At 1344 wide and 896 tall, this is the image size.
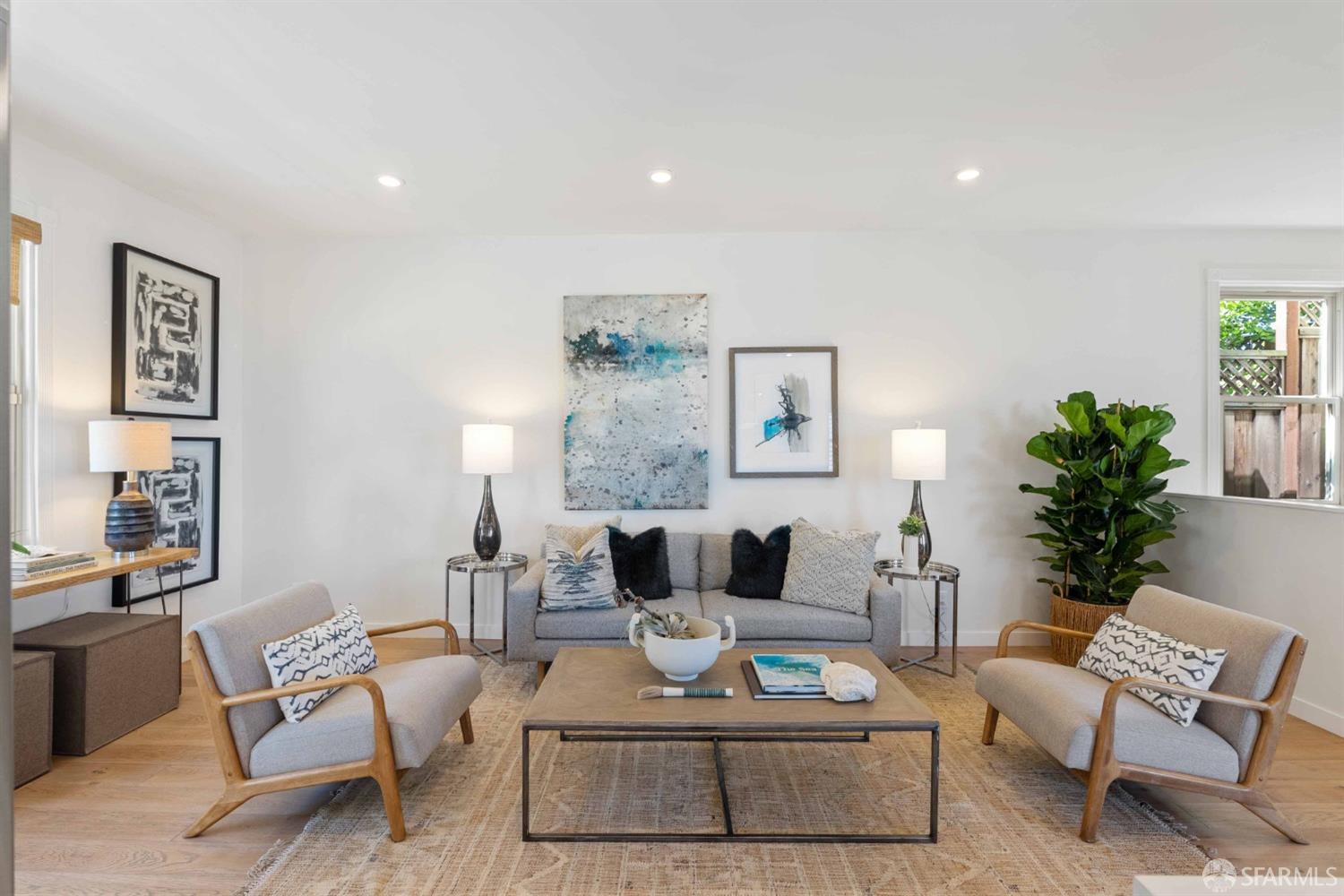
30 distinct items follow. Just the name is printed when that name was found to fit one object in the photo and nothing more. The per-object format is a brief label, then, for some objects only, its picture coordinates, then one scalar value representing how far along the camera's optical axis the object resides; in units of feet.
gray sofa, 11.03
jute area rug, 6.38
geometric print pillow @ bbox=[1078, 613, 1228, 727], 7.09
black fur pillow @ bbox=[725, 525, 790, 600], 12.10
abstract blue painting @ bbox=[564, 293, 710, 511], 13.83
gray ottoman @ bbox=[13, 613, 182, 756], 8.70
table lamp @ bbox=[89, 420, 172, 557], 9.51
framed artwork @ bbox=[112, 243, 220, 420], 10.98
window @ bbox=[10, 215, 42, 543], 9.47
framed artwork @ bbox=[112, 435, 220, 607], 11.53
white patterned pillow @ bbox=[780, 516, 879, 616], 11.39
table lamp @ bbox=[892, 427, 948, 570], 12.16
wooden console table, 7.93
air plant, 8.09
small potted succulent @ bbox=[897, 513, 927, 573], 12.10
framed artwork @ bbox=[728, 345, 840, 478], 13.83
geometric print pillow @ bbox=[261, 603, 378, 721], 7.08
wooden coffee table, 6.71
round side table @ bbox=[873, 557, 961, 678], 11.86
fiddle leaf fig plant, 11.71
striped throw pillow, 11.27
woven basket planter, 11.73
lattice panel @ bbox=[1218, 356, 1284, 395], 13.87
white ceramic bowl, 7.72
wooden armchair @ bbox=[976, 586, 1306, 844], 6.79
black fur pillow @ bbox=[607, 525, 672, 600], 12.16
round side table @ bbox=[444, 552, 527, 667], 12.09
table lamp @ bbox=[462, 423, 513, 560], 12.37
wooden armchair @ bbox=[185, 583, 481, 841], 6.73
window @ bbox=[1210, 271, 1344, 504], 13.75
